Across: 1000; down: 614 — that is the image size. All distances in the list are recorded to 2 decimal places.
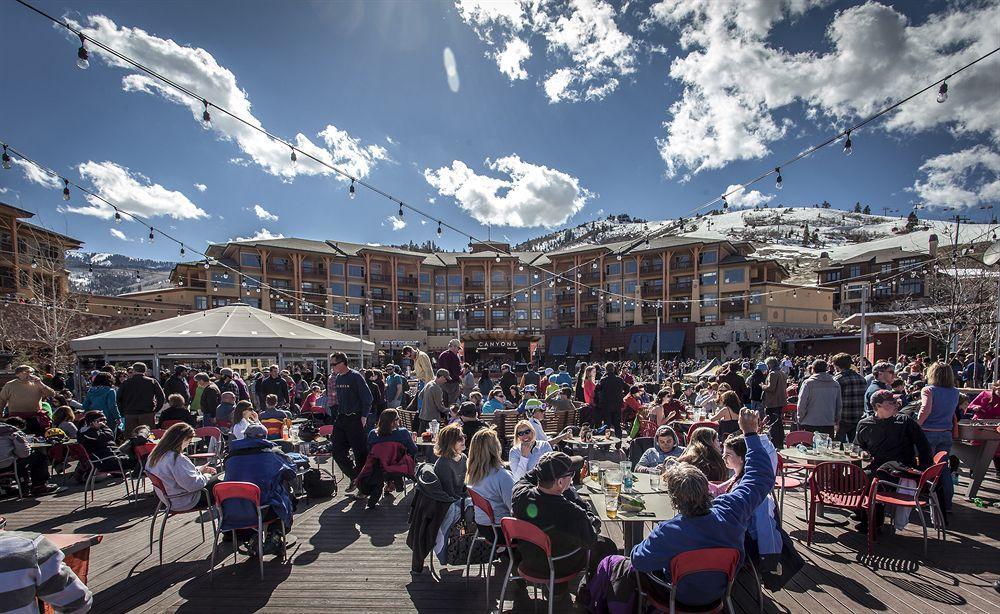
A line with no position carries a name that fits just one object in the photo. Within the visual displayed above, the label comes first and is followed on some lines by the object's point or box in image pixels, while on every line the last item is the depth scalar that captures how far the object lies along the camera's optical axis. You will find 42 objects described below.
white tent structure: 10.38
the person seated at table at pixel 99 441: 6.74
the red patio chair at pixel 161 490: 4.53
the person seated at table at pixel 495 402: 8.86
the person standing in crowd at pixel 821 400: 7.08
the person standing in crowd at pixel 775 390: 8.48
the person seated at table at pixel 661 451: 4.74
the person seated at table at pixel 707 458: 3.88
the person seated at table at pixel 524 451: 4.74
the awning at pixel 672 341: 36.44
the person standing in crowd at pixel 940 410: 5.49
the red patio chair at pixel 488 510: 3.64
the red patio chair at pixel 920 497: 4.33
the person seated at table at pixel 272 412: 8.09
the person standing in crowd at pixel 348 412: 6.82
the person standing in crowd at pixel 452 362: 9.39
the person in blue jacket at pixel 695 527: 2.63
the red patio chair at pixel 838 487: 4.68
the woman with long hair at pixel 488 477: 3.90
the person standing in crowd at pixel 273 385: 10.94
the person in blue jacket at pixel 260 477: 4.24
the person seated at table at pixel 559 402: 8.84
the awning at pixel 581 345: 40.87
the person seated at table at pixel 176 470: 4.54
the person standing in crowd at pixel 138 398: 8.27
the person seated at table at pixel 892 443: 4.66
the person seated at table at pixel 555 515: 3.13
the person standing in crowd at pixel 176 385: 9.83
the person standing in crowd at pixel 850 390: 7.30
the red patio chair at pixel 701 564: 2.54
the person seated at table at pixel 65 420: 7.47
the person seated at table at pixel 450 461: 4.34
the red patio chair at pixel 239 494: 4.04
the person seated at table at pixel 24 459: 6.43
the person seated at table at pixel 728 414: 5.79
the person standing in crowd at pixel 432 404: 7.77
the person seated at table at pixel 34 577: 2.04
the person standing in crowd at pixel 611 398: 9.59
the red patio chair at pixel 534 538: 3.06
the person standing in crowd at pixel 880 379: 7.01
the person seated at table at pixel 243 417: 6.30
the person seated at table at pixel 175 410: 7.12
